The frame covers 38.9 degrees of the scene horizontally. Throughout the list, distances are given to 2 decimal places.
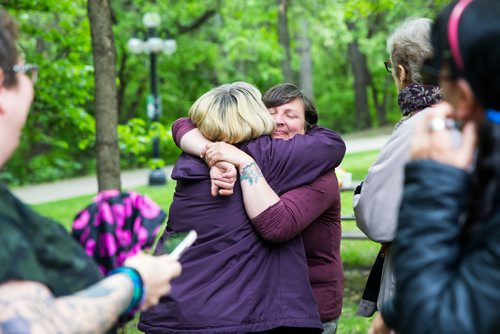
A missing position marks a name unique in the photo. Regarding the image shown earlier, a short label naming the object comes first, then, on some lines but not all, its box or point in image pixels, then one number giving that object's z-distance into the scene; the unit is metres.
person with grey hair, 2.98
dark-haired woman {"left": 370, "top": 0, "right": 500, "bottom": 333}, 1.53
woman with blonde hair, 3.07
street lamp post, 16.44
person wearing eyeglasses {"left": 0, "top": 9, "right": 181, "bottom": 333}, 1.57
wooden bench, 7.16
